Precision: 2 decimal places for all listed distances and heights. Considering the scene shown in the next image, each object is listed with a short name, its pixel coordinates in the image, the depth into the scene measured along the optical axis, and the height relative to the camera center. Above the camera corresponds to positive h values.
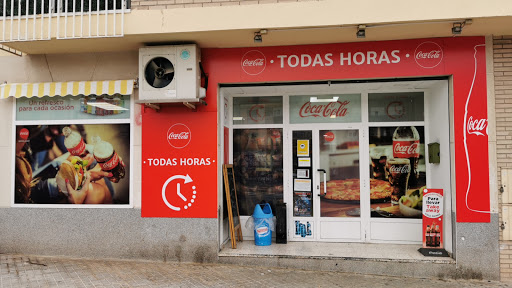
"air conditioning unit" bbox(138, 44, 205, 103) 6.02 +1.34
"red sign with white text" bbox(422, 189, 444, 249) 6.23 -0.99
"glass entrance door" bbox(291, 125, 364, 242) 7.16 -0.48
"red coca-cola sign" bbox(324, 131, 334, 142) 7.25 +0.43
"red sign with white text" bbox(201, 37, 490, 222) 5.85 +1.44
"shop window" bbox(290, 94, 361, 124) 7.17 +0.94
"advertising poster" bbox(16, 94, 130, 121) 6.71 +0.92
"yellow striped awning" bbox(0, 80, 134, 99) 6.39 +1.20
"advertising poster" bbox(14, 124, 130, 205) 6.68 -0.09
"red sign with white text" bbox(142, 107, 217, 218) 6.40 -0.10
